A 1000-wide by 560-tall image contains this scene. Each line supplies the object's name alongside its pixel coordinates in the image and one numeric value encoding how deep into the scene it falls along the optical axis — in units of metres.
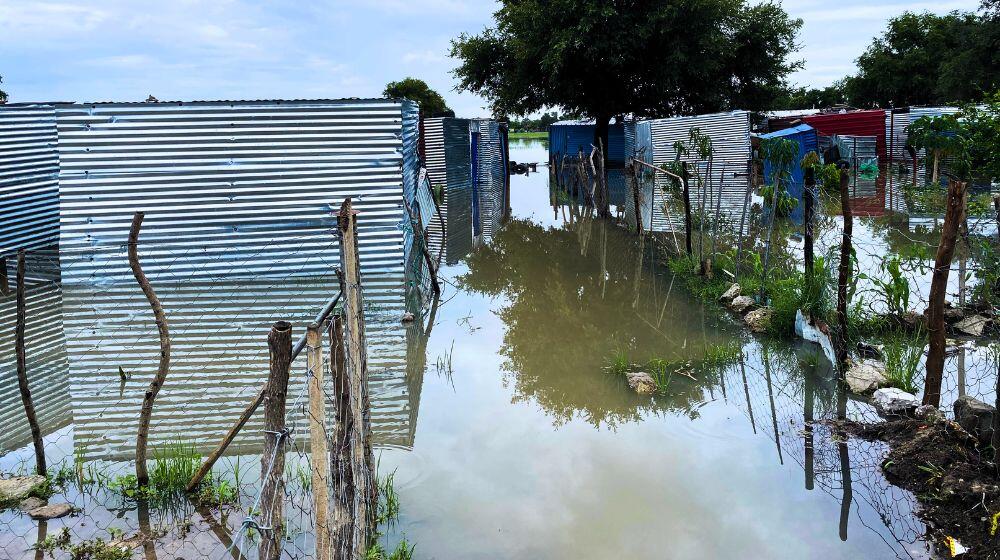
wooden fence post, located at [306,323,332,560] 3.34
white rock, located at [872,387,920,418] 5.97
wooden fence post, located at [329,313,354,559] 3.84
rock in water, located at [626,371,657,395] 7.14
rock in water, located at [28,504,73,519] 4.91
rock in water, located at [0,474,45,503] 5.07
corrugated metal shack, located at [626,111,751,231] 22.06
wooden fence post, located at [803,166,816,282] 7.84
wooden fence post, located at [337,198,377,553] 3.99
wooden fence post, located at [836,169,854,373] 6.82
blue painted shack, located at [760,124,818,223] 20.59
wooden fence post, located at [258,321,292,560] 3.29
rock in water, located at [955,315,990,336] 8.02
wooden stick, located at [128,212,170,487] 4.86
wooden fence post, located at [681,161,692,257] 11.29
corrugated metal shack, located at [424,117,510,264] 18.27
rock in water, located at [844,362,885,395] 6.66
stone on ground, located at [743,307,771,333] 8.66
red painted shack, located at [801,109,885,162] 28.77
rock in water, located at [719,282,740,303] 9.88
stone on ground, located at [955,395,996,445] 5.11
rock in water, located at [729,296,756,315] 9.35
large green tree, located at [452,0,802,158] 29.45
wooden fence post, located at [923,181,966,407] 5.53
